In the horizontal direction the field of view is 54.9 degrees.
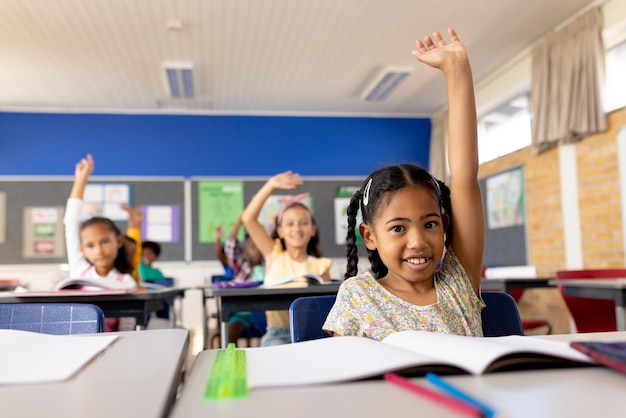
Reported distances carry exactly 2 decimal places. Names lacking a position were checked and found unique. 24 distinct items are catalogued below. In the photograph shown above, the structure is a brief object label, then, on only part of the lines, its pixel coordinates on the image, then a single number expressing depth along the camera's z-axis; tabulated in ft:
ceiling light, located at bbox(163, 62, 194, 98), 17.98
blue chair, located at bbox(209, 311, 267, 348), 12.04
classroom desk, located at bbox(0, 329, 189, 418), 1.49
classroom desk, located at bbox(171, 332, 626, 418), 1.42
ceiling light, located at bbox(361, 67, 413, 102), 18.67
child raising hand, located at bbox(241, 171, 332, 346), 10.05
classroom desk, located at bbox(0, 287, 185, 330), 6.71
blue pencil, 1.34
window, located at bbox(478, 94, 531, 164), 18.25
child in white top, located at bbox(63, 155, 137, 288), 9.68
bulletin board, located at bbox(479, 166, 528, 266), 18.29
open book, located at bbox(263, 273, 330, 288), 7.60
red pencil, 1.35
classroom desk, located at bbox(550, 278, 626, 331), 7.85
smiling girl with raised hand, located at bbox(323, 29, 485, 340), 3.87
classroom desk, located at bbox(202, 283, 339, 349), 7.21
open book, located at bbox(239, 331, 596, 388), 1.79
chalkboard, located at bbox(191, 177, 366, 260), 22.96
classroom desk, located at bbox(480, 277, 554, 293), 11.76
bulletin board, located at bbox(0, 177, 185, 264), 21.36
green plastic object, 1.62
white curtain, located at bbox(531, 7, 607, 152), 14.24
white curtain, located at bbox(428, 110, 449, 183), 22.70
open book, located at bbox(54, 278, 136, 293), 7.28
